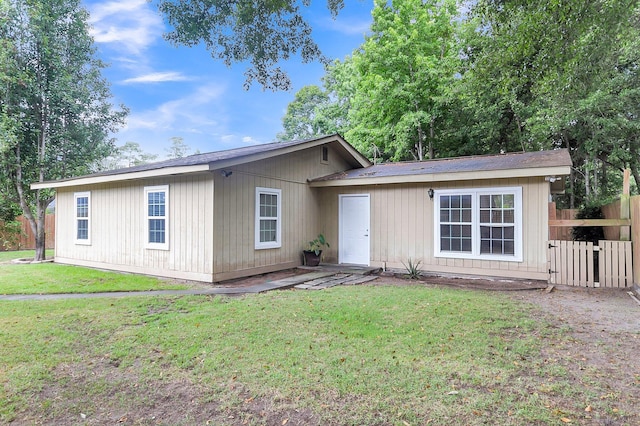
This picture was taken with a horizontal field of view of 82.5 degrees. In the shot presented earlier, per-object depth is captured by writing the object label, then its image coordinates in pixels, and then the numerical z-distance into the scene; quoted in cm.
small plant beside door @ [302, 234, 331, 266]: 972
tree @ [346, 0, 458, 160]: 1847
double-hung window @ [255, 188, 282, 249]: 864
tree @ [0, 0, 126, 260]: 1135
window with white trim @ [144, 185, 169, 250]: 825
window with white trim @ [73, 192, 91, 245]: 1020
